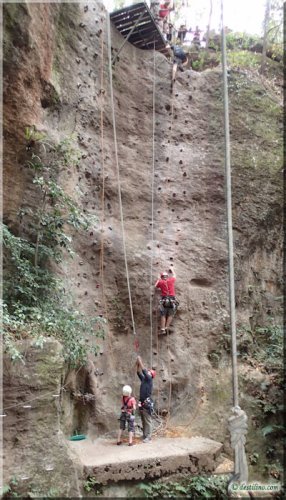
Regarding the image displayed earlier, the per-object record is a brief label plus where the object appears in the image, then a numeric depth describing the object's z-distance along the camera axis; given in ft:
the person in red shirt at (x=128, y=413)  22.71
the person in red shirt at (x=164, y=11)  38.42
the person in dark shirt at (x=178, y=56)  36.45
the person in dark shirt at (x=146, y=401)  23.70
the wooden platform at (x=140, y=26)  32.52
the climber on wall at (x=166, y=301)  27.78
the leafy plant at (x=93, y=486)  18.92
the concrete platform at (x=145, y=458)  19.63
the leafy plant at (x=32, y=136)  22.94
